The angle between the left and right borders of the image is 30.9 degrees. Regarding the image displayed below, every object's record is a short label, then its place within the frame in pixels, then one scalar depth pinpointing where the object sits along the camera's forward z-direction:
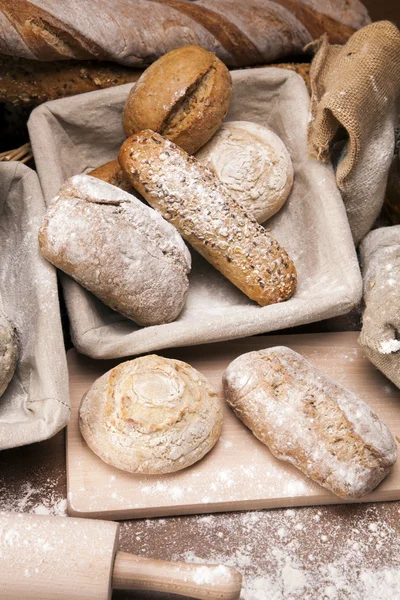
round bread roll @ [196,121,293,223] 1.68
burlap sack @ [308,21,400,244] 1.65
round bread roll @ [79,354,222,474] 1.40
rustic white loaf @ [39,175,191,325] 1.43
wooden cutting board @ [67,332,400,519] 1.42
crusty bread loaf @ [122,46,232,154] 1.61
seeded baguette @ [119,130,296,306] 1.56
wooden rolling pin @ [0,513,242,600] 1.20
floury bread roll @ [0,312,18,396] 1.38
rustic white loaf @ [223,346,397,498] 1.41
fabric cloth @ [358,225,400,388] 1.52
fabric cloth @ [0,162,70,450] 1.35
